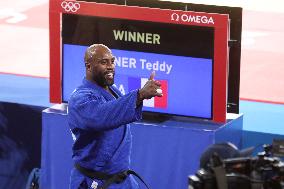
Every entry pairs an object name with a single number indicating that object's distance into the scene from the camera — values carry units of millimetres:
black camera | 6605
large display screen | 11352
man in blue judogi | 9235
